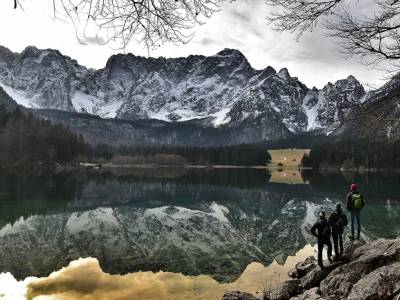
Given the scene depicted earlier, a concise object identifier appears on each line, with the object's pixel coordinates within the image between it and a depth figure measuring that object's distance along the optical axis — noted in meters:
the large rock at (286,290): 15.81
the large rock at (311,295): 13.83
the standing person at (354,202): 19.94
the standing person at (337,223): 17.13
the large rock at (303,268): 19.39
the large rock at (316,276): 16.25
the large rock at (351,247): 17.17
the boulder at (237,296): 15.66
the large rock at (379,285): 11.29
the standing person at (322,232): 16.88
